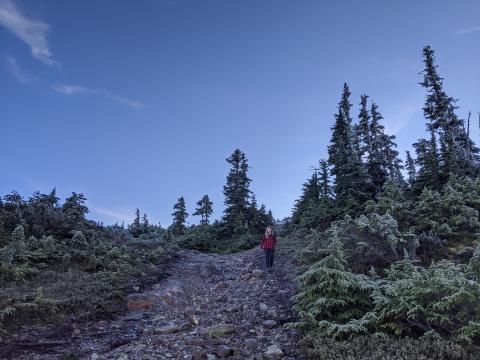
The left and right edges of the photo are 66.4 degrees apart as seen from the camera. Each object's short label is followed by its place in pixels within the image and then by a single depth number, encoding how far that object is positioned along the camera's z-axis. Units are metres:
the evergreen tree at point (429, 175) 25.44
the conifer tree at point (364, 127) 38.59
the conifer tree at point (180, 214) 49.07
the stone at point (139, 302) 12.74
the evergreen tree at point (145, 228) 33.39
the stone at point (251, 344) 8.69
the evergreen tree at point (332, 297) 8.58
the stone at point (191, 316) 10.76
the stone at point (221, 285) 16.00
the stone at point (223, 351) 8.28
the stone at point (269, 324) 9.98
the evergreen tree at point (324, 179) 41.94
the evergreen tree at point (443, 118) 31.31
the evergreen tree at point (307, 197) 33.53
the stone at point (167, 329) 10.16
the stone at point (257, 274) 16.72
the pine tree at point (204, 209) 48.12
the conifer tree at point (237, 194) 39.39
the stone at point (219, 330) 9.65
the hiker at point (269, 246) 18.70
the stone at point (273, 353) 8.06
